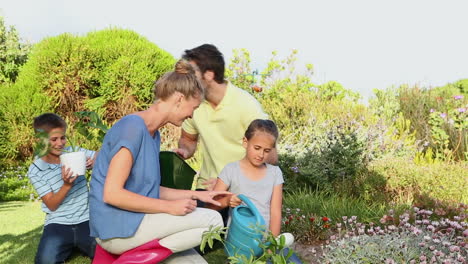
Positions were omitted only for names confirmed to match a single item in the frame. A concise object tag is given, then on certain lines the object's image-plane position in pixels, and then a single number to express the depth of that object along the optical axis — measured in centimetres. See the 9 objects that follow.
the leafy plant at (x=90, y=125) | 414
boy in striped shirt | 418
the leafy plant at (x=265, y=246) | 254
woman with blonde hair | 274
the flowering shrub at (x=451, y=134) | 951
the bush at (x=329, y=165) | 669
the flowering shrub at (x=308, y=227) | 463
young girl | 340
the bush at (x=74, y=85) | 1130
